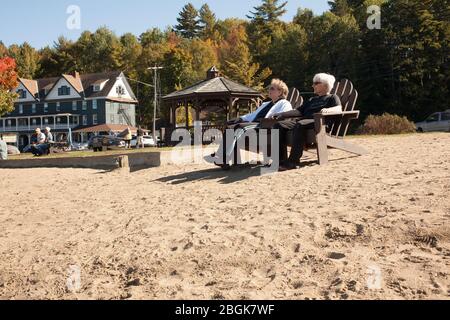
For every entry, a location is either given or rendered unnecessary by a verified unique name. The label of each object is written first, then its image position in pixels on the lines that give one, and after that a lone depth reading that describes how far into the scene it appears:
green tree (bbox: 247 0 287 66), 58.47
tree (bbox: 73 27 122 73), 74.50
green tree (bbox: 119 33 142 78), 71.38
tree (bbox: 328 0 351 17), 58.59
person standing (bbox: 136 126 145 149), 29.98
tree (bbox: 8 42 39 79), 74.19
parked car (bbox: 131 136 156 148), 38.72
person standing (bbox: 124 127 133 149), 25.64
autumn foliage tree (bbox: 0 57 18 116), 39.64
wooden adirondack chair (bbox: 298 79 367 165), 6.74
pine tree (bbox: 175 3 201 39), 88.69
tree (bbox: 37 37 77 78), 75.50
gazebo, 20.84
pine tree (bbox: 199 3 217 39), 87.31
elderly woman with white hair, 6.68
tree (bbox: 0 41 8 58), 75.18
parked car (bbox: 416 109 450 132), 31.83
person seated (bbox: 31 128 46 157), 15.95
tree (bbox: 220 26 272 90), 46.59
